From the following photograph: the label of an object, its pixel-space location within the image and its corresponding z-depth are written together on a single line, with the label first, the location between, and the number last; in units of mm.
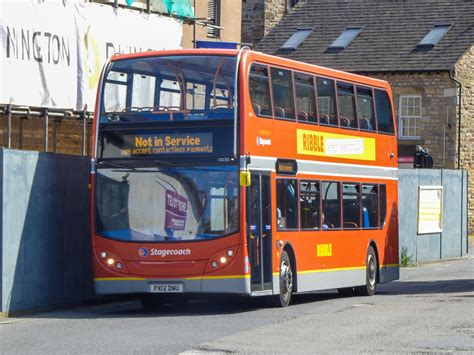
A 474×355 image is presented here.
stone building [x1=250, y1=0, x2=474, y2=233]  57562
